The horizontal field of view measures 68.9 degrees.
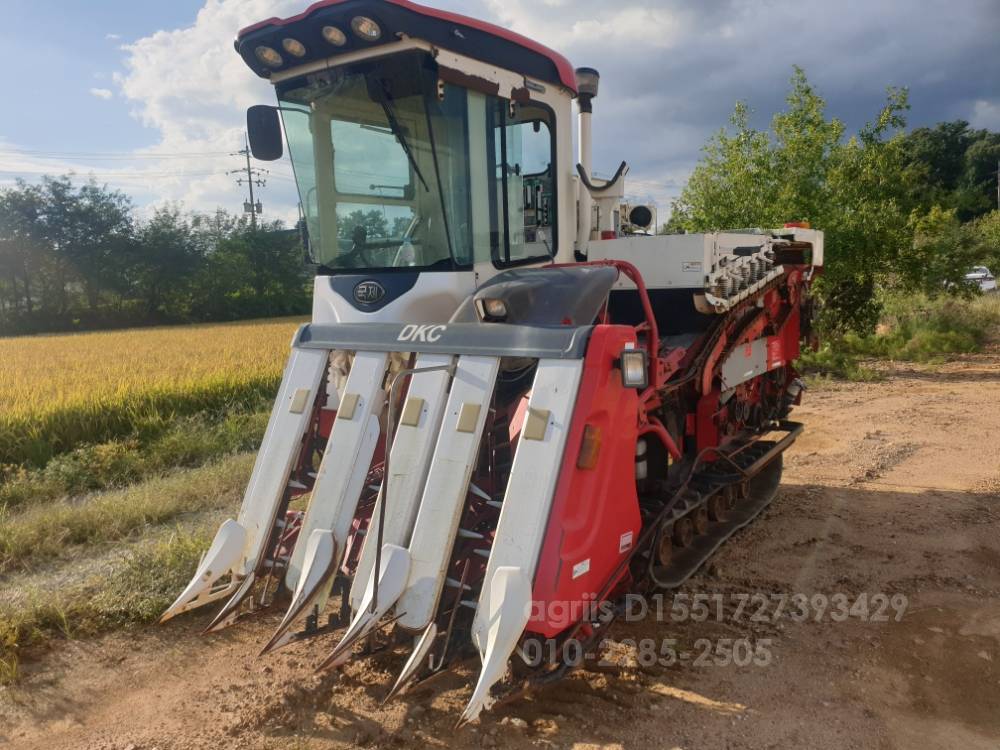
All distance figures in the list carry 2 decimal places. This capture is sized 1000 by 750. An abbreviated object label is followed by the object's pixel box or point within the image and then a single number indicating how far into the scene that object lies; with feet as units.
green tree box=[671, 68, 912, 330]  37.04
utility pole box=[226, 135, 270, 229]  143.74
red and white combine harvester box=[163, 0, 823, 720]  9.46
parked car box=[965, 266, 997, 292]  77.43
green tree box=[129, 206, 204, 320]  119.85
